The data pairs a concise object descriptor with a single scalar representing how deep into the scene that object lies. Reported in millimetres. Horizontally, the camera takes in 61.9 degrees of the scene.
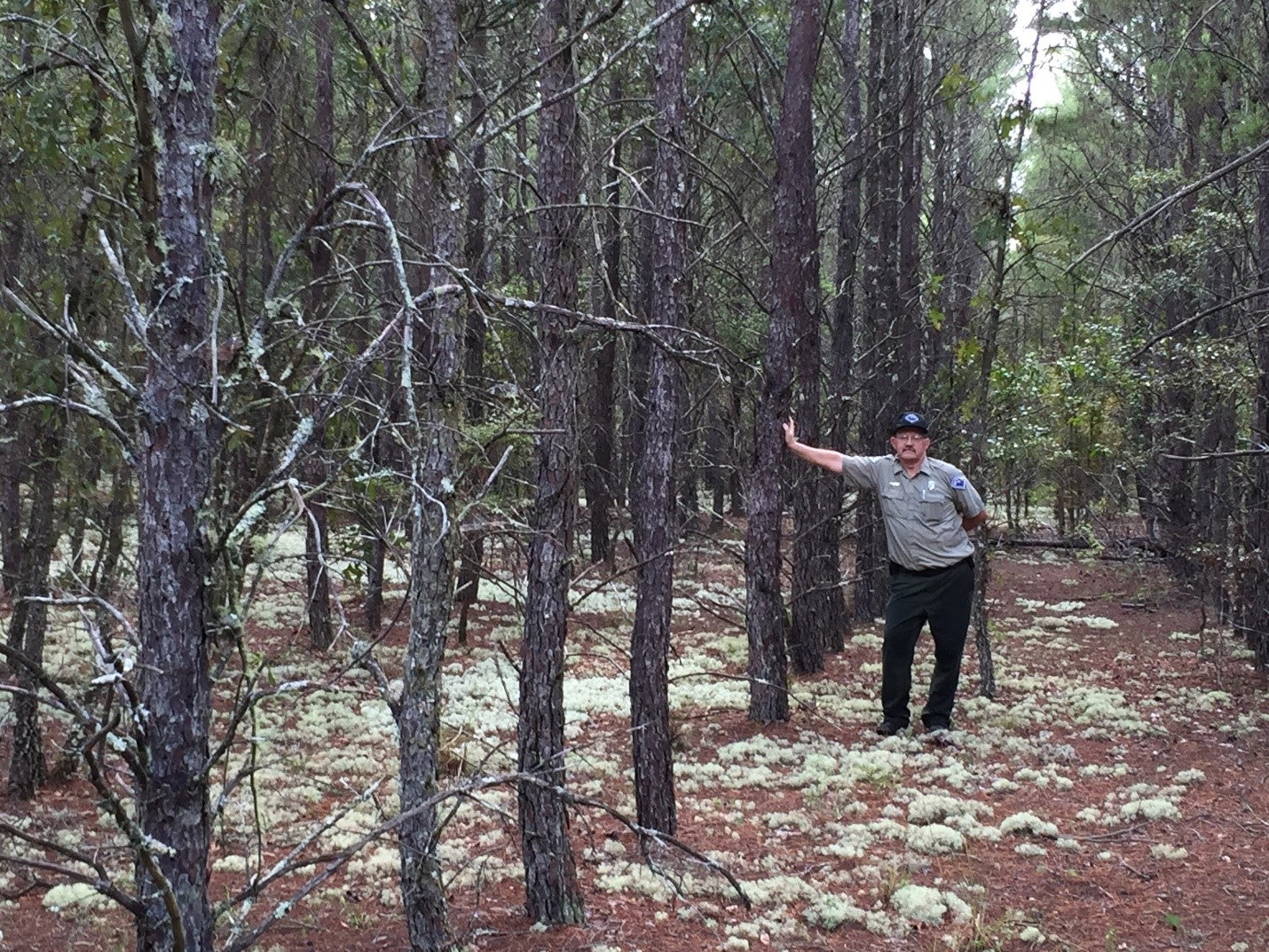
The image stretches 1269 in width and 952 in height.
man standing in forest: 7793
